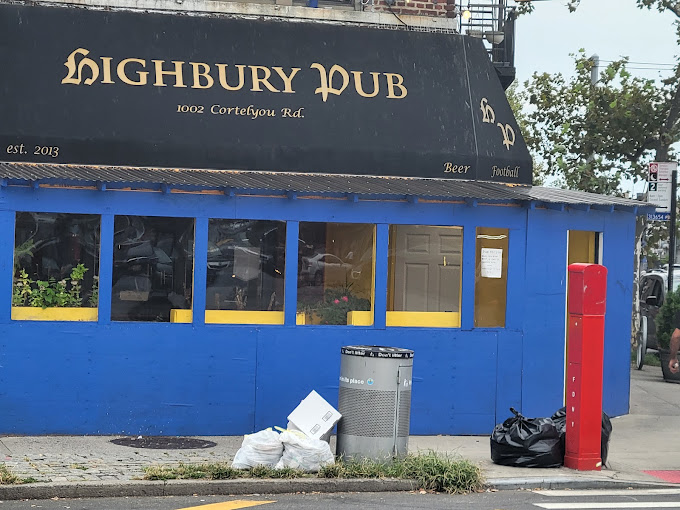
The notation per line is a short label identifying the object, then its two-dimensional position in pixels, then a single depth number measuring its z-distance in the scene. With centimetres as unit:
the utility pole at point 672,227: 2155
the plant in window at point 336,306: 1255
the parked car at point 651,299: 2095
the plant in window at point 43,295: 1187
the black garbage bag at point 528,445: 1076
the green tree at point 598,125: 2500
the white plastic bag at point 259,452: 973
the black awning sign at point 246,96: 1248
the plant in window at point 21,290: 1177
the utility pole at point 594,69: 2706
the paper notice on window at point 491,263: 1297
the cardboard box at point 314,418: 1021
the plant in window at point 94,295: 1201
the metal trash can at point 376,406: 1017
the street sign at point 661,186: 2159
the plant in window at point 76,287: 1199
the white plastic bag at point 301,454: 979
